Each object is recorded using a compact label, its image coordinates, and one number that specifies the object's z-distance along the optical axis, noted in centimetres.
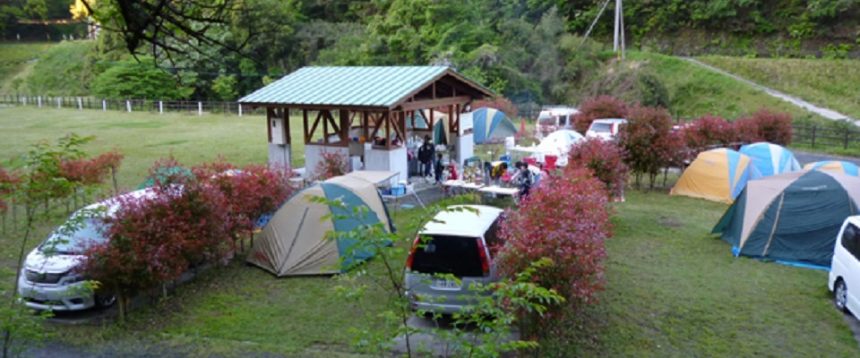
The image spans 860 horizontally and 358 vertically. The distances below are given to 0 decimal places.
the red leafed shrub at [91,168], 1358
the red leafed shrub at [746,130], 2073
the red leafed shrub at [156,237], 794
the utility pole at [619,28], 4018
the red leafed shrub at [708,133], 1984
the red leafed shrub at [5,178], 1146
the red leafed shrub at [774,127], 2184
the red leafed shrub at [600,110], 2517
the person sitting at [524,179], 1398
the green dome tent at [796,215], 1110
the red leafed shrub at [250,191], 1027
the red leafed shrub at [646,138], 1717
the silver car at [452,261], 799
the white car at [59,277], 830
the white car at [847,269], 856
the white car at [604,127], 2308
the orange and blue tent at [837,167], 1466
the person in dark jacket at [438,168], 1731
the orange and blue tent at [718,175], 1675
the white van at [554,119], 2853
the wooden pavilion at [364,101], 1598
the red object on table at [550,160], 1900
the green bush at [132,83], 4547
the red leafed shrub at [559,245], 688
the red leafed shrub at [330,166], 1559
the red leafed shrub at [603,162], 1409
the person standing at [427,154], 1759
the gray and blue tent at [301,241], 1018
